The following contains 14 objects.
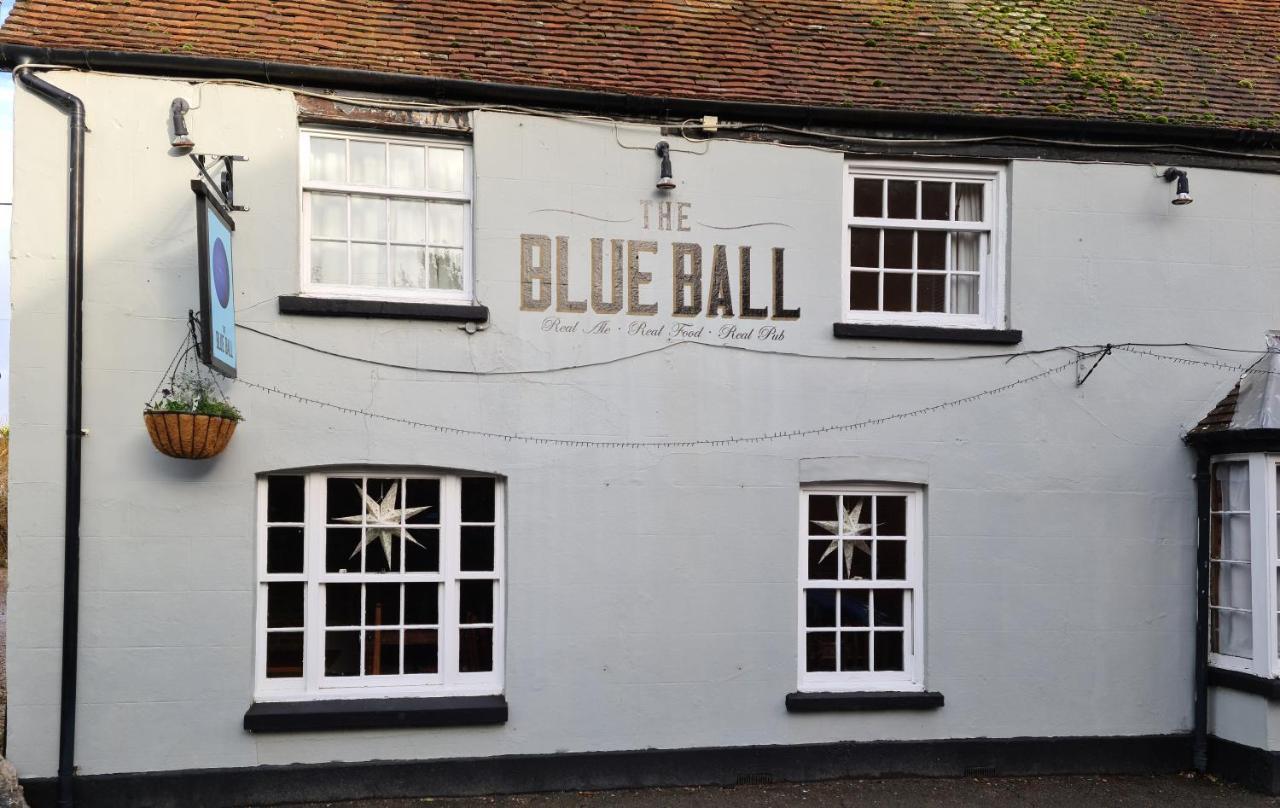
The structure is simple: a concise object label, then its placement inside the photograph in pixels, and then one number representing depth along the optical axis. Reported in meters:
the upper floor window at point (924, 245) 8.55
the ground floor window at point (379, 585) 7.62
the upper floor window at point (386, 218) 7.81
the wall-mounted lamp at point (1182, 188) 8.34
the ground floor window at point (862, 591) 8.35
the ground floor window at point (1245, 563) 8.05
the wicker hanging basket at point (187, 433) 6.86
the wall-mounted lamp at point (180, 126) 7.20
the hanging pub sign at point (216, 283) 6.55
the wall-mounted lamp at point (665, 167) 7.97
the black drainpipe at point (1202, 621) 8.40
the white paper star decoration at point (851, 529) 8.41
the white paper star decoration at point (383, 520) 7.75
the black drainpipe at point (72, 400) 7.07
